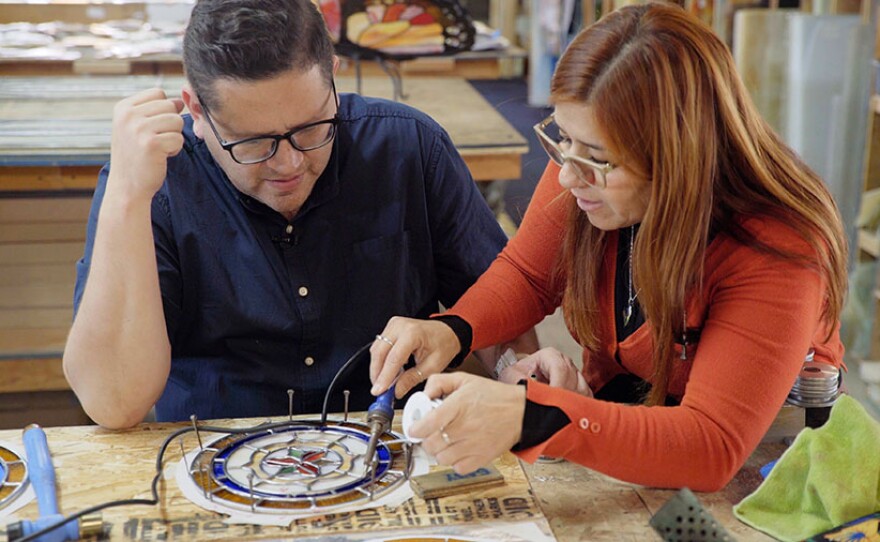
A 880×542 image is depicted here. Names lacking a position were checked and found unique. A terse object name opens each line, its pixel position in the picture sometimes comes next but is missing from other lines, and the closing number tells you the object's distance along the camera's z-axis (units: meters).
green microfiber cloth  1.18
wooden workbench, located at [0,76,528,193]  2.75
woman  1.24
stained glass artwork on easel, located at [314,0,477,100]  3.23
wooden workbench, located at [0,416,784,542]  1.19
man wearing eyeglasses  1.50
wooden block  1.26
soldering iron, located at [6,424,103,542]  1.15
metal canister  1.39
